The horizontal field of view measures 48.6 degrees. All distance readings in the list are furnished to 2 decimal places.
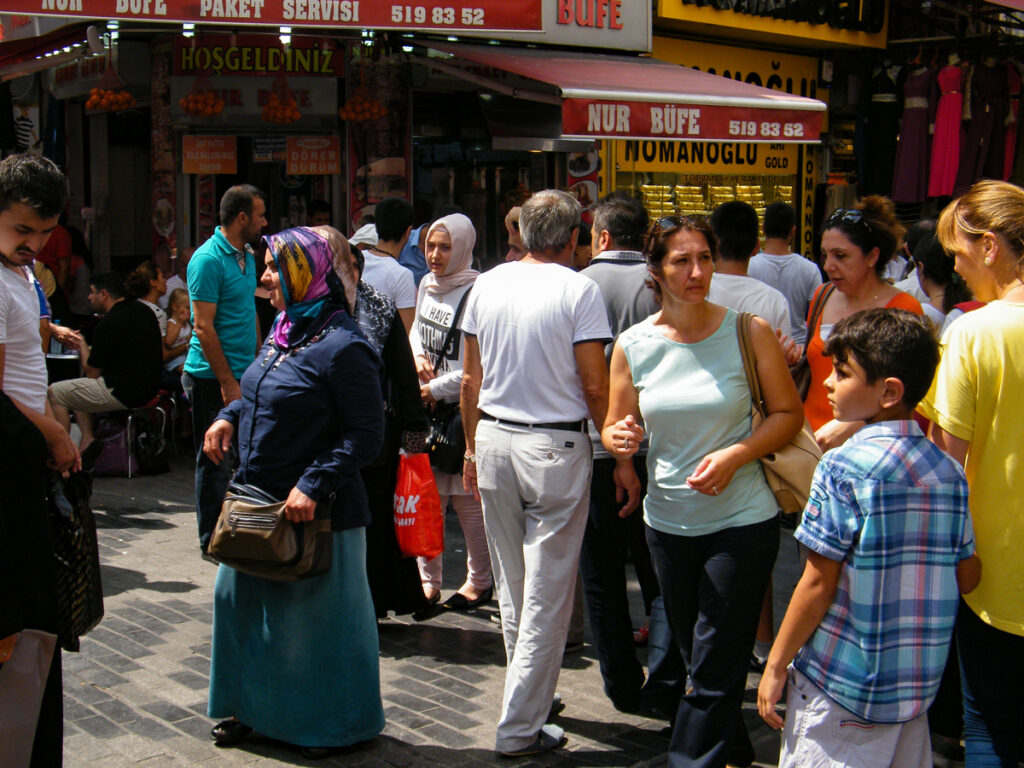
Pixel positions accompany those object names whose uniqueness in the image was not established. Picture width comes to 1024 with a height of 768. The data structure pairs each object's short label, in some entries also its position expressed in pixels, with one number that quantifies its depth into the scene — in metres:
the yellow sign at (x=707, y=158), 11.62
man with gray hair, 4.07
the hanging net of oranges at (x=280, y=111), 9.81
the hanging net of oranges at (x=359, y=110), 10.14
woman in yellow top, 3.13
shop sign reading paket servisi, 7.63
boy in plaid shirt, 2.73
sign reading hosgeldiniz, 10.35
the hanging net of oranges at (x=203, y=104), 9.88
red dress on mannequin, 12.29
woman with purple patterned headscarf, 3.97
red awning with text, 8.33
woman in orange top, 4.55
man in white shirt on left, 3.40
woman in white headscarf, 5.59
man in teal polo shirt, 6.20
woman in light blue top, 3.56
